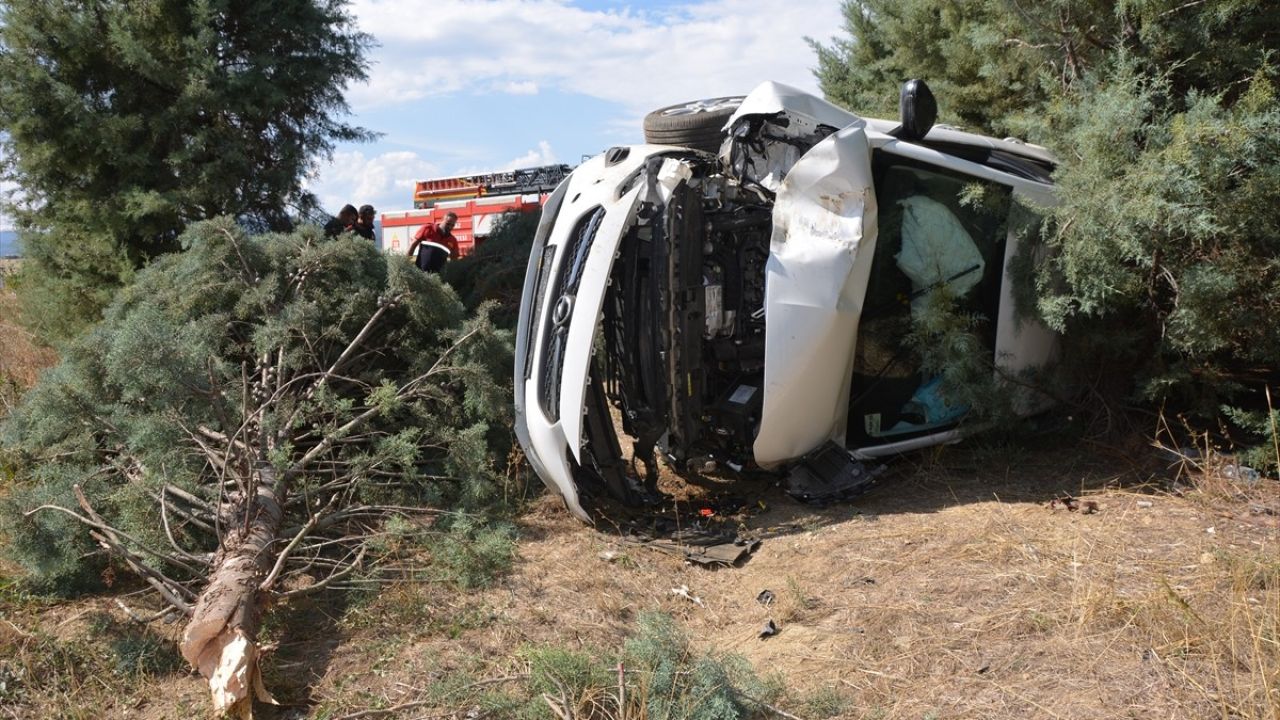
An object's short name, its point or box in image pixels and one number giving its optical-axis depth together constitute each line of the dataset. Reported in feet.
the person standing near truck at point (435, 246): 33.60
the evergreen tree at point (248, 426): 14.71
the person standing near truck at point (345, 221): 33.65
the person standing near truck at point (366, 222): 34.26
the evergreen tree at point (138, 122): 29.84
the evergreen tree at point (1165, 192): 16.17
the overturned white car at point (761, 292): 17.40
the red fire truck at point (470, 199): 59.36
